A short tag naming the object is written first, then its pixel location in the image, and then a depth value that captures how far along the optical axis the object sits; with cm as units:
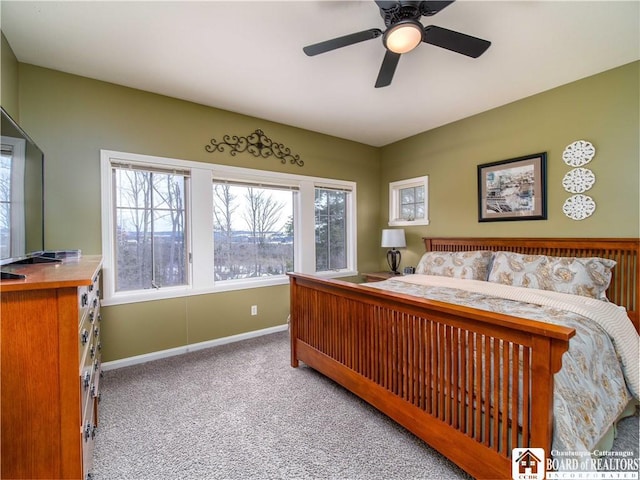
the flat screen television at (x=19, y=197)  137
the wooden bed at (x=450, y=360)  120
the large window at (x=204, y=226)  286
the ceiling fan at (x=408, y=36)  161
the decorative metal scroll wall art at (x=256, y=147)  338
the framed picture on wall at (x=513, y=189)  302
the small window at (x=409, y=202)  420
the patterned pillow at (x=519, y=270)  258
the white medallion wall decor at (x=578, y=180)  271
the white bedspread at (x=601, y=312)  180
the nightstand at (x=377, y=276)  408
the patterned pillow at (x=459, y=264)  304
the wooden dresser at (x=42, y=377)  102
